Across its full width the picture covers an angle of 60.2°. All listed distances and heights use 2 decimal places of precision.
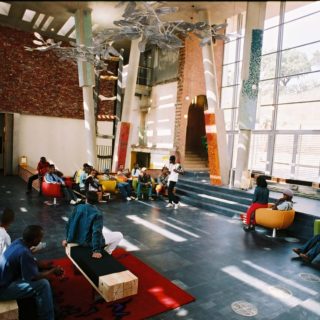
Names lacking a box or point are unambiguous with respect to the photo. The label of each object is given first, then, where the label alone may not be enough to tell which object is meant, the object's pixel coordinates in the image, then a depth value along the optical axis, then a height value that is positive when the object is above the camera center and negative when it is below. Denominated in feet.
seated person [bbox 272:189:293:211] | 19.85 -3.68
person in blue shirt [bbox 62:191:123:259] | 11.25 -3.73
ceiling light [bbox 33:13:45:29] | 37.93 +16.39
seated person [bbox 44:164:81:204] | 26.06 -4.23
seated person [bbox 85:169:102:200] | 26.50 -4.28
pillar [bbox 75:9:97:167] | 31.99 +6.91
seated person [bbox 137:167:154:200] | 30.42 -4.39
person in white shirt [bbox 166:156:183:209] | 28.32 -3.99
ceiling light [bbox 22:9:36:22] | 37.32 +16.40
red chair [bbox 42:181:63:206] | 25.67 -5.00
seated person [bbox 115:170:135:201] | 29.96 -5.10
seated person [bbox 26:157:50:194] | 28.89 -3.46
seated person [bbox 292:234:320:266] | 15.40 -5.62
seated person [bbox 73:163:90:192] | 27.40 -4.11
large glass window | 33.09 +7.04
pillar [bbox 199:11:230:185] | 32.83 +2.02
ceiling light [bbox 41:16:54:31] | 38.94 +16.36
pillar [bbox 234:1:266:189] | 28.53 +6.20
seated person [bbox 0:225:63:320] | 8.21 -4.28
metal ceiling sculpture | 14.34 +6.32
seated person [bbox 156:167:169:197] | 31.22 -4.40
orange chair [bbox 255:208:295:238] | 19.56 -4.83
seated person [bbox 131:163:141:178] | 32.60 -3.64
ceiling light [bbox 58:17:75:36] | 39.54 +16.57
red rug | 9.88 -6.21
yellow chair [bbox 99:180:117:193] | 29.96 -4.92
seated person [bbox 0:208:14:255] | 10.11 -3.43
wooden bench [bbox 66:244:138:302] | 9.30 -4.80
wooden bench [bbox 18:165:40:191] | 31.12 -5.27
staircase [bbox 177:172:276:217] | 26.18 -5.26
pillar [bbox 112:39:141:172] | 36.29 +4.64
